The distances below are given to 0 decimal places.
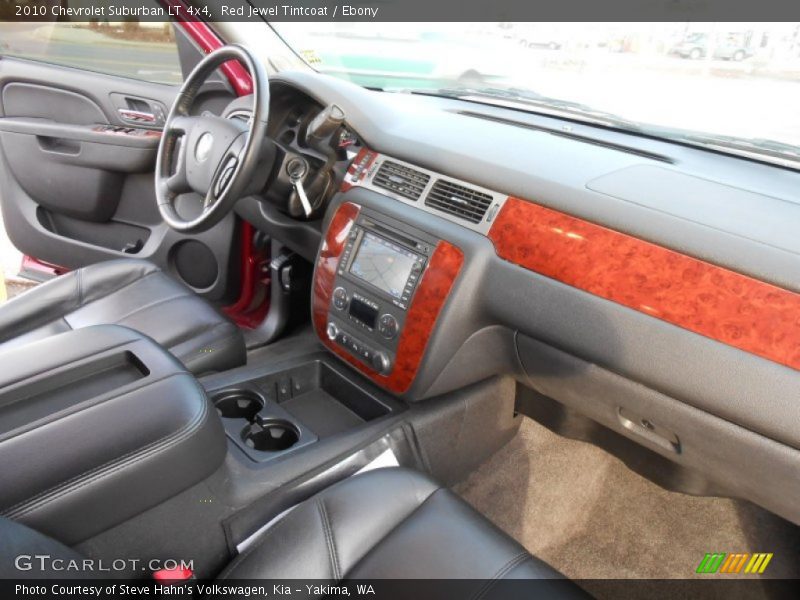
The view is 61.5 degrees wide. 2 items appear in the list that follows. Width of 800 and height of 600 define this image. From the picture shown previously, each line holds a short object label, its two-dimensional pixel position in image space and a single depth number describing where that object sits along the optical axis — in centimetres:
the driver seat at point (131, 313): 180
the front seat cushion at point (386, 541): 108
